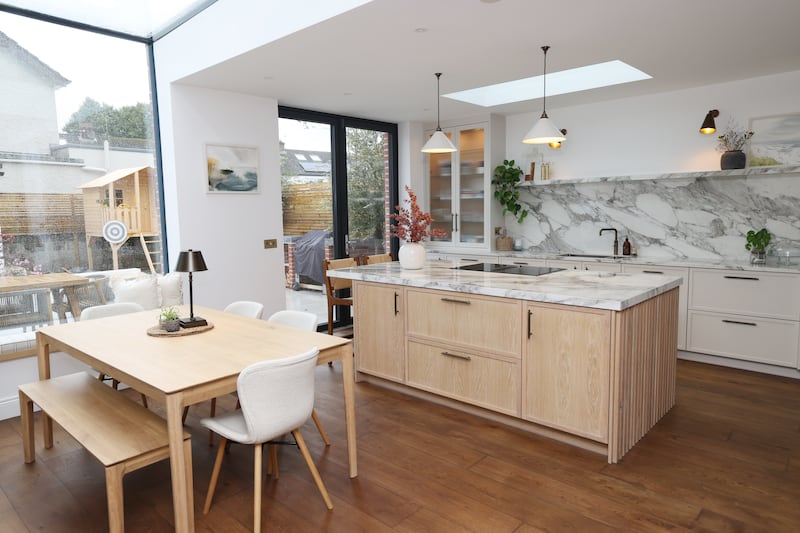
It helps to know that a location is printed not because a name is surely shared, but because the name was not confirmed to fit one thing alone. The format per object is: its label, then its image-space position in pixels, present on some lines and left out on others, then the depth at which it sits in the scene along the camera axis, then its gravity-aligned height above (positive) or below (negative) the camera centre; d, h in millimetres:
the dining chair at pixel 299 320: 3150 -599
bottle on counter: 5453 -300
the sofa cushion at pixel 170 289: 4293 -521
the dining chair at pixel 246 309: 3610 -585
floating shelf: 4469 +394
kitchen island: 2896 -786
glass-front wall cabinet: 6371 +425
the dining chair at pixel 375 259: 5430 -383
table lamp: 2945 -205
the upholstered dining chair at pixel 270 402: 2156 -763
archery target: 4426 -40
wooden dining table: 2113 -627
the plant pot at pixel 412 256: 4211 -275
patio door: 5797 +348
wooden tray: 2926 -593
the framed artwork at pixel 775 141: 4570 +655
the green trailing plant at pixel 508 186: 6110 +400
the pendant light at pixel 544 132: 3723 +615
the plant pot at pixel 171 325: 2977 -566
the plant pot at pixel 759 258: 4570 -367
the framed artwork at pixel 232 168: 4738 +518
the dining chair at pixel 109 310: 3555 -579
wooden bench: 2080 -907
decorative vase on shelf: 4684 +506
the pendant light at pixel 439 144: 4473 +657
